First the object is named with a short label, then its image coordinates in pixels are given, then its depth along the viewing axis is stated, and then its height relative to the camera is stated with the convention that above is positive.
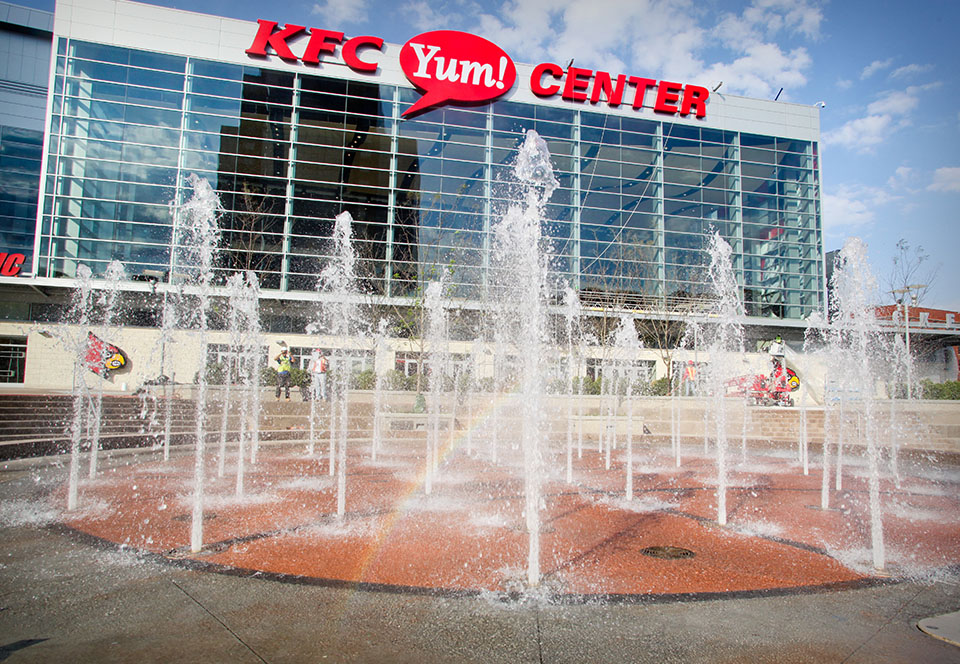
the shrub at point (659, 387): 25.40 -0.58
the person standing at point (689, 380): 28.68 -0.25
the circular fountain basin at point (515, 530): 4.99 -1.77
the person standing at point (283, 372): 21.95 -0.33
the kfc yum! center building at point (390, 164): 30.67 +11.83
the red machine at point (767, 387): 25.27 -0.45
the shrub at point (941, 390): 24.11 -0.33
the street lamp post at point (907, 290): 29.80 +4.58
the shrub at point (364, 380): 24.27 -0.63
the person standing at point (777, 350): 27.61 +1.29
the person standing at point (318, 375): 22.33 -0.41
